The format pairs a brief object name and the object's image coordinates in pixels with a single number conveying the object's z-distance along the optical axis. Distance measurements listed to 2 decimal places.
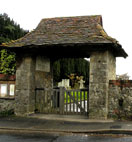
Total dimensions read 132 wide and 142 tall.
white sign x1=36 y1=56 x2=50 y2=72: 10.17
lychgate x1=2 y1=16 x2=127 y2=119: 8.65
